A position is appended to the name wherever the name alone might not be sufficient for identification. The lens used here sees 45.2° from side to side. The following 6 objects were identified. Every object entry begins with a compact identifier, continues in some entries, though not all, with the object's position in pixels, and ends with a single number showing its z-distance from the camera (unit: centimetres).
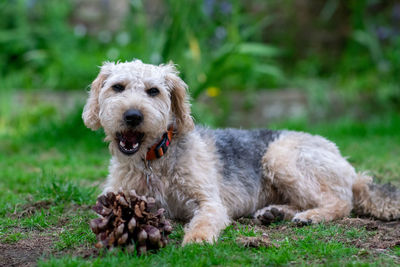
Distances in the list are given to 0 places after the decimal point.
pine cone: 349
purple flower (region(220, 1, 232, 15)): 1099
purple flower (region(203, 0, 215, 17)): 1082
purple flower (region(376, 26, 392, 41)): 1134
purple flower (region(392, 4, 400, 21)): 1132
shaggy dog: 414
